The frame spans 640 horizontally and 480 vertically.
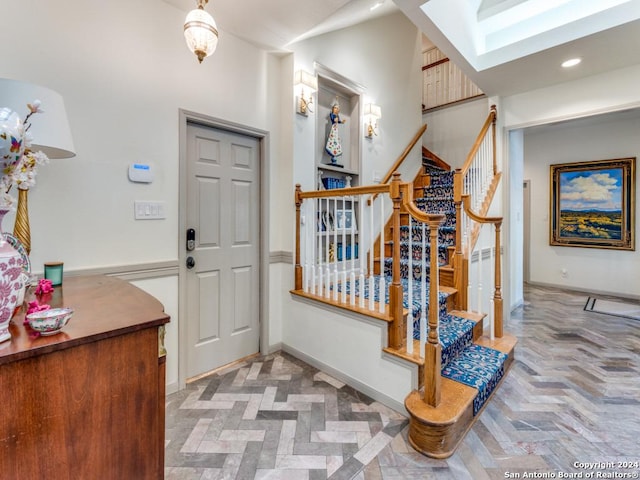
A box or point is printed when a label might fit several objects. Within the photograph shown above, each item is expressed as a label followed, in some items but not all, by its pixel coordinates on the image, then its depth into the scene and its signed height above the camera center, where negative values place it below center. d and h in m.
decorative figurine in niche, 3.34 +1.07
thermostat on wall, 2.02 +0.42
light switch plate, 2.06 +0.18
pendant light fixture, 1.68 +1.13
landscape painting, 4.77 +0.53
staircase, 1.75 -0.53
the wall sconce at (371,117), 3.65 +1.42
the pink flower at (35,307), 0.87 -0.20
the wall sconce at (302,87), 2.78 +1.36
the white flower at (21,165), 0.78 +0.21
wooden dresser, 0.73 -0.43
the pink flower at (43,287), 1.22 -0.21
